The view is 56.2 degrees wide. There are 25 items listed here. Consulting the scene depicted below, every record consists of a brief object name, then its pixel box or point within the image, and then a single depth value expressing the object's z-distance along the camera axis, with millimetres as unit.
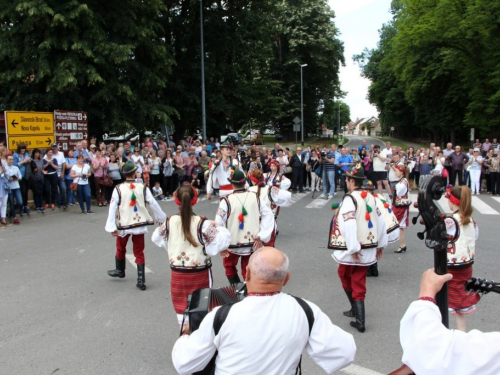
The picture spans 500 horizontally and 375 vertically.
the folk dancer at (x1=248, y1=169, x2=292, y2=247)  8156
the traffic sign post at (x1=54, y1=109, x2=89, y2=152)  15680
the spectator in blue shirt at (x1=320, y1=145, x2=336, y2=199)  16672
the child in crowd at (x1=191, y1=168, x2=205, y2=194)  17097
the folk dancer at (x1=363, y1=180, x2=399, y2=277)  7560
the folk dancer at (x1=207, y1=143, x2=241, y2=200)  9273
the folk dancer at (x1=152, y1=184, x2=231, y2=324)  4727
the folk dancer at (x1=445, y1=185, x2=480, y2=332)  4852
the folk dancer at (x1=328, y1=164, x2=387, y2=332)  5367
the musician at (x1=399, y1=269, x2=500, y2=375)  2012
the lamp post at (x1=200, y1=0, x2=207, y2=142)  23016
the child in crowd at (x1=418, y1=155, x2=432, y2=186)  17547
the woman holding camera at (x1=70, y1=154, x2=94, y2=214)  13492
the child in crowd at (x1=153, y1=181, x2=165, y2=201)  16203
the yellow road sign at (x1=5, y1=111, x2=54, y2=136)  13992
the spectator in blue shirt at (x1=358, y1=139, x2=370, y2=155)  18255
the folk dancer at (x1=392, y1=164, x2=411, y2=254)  8930
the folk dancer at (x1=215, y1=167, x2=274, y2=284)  5965
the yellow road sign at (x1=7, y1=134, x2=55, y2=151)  14055
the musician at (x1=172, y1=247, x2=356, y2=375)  2324
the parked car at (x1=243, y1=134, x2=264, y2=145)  53306
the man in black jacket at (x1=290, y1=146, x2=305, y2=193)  18922
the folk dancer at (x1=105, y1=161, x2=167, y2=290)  6824
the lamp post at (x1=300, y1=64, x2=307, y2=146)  44688
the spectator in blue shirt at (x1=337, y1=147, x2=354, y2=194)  16984
